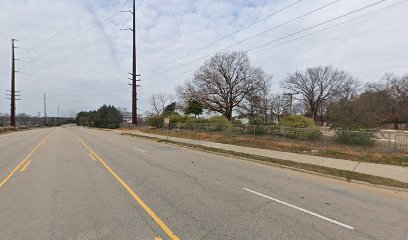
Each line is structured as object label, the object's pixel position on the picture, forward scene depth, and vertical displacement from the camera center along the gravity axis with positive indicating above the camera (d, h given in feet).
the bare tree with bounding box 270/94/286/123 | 232.73 +17.77
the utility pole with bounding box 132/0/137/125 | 180.78 +30.71
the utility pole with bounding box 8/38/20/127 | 249.92 +33.40
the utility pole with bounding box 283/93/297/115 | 234.91 +21.22
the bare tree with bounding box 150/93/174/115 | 372.99 +25.32
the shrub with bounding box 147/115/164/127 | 164.96 +2.11
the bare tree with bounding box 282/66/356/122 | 250.16 +33.96
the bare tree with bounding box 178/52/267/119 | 167.94 +24.84
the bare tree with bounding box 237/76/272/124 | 164.14 +12.54
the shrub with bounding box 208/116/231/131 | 100.63 -0.30
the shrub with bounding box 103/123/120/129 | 277.64 -1.79
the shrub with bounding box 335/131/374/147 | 51.72 -3.02
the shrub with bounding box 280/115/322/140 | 62.69 -1.48
